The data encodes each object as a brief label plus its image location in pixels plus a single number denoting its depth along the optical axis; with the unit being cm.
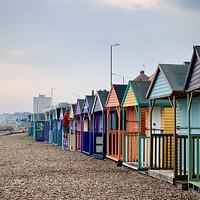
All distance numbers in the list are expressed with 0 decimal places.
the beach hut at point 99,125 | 2019
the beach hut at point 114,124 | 1762
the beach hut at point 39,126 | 4187
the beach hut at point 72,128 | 2727
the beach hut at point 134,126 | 1517
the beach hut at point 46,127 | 4048
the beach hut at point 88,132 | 2255
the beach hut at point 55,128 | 3525
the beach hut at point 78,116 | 2553
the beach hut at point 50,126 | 3754
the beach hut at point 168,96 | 1167
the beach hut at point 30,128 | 5572
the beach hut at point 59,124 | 3328
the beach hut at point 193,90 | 1019
